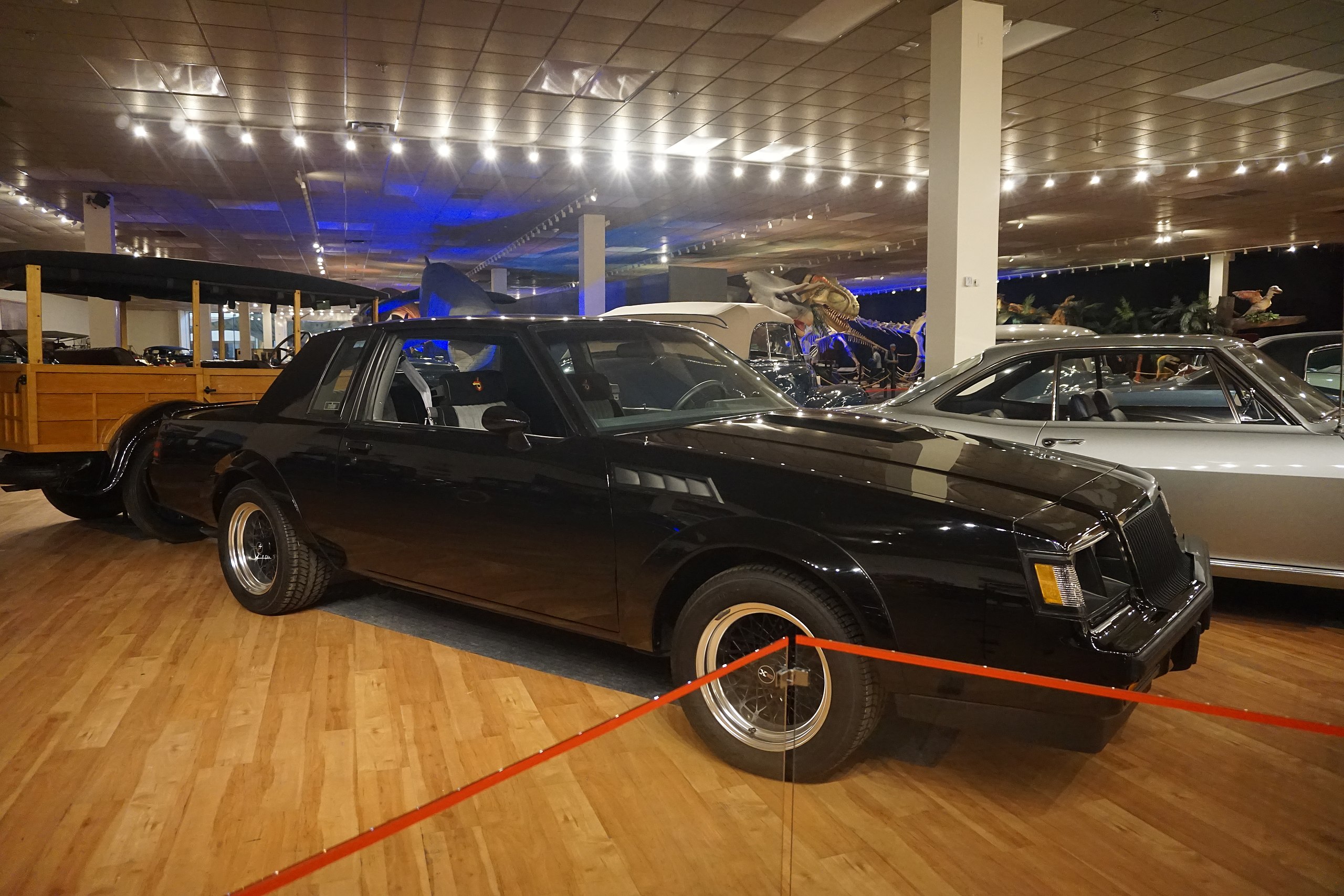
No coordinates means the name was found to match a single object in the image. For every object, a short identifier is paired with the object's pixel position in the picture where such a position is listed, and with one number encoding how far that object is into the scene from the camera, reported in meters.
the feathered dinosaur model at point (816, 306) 17.97
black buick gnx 2.09
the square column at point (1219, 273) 24.17
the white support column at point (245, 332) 26.11
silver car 3.71
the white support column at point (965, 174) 7.83
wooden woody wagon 5.62
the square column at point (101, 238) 16.52
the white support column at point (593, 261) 19.05
